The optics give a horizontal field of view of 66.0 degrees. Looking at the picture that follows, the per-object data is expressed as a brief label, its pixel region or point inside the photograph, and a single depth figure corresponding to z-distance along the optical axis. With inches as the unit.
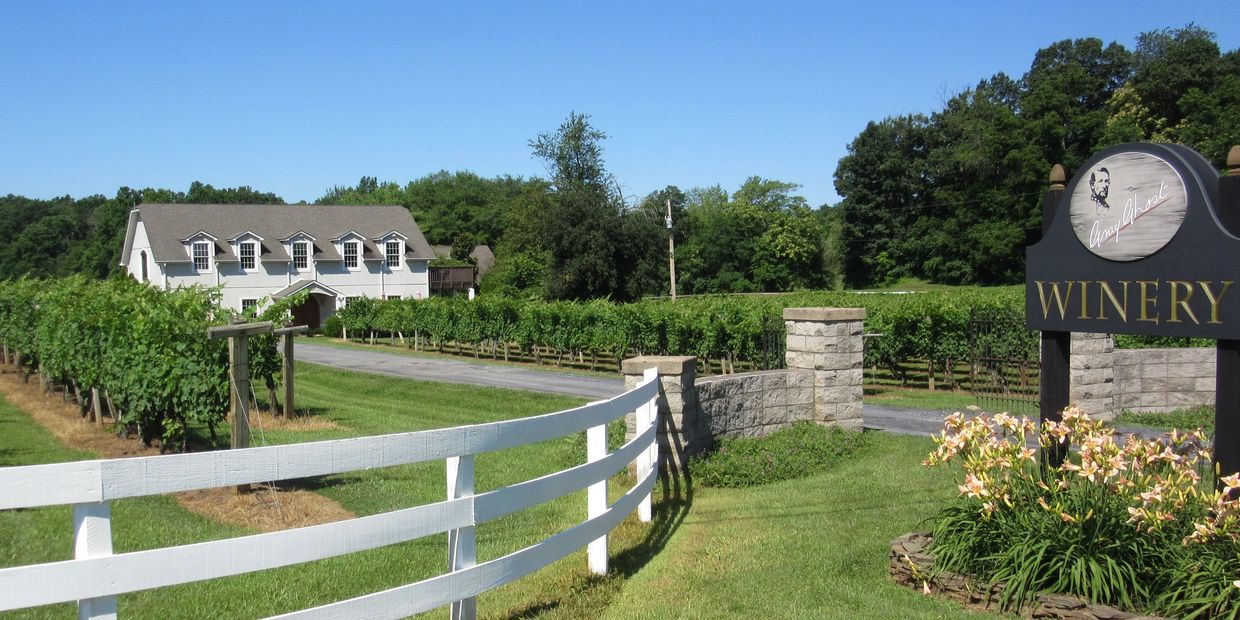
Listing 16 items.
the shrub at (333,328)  1774.1
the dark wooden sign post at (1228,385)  220.7
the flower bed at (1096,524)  187.8
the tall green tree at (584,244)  1839.3
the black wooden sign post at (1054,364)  268.4
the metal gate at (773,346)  690.2
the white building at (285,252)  1886.1
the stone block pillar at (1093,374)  550.9
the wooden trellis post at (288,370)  625.3
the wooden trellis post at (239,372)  368.5
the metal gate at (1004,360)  607.2
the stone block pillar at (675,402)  342.8
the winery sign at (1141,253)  232.1
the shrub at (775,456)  352.5
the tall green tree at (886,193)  2962.6
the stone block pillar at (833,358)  446.6
